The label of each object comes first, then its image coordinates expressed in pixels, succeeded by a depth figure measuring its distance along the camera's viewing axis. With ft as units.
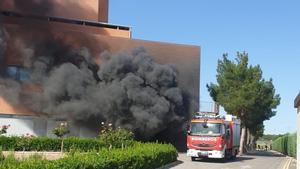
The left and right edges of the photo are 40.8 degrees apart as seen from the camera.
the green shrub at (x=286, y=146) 118.03
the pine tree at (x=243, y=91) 123.01
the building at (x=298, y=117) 48.75
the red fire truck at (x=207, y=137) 77.51
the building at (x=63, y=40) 108.32
